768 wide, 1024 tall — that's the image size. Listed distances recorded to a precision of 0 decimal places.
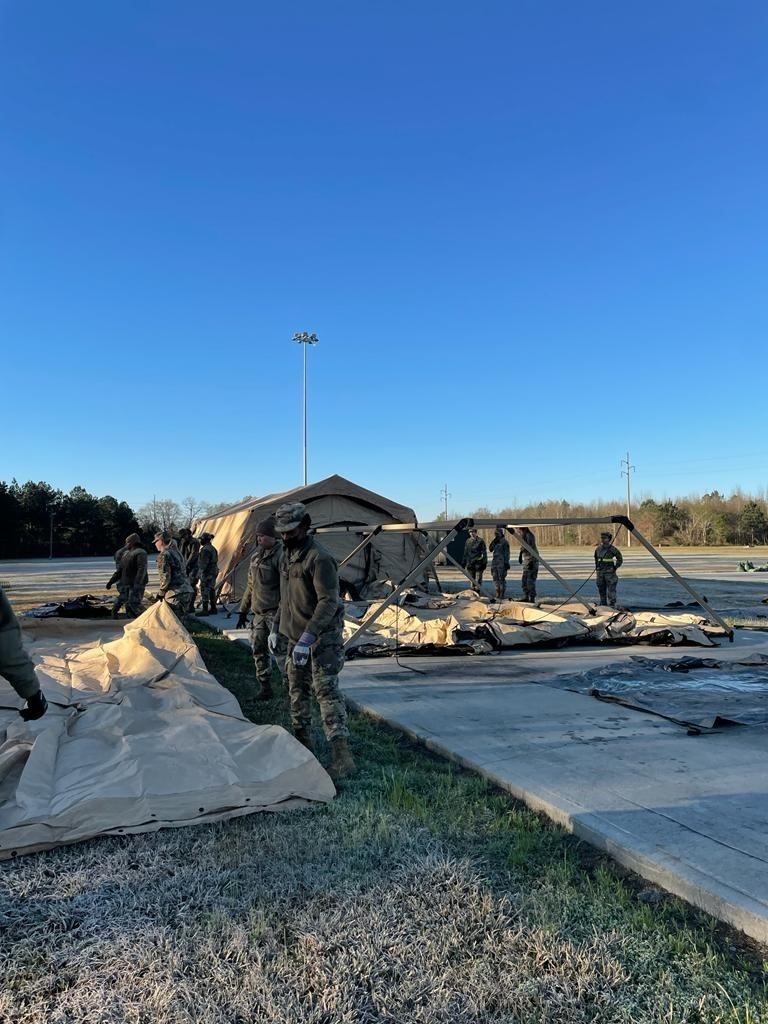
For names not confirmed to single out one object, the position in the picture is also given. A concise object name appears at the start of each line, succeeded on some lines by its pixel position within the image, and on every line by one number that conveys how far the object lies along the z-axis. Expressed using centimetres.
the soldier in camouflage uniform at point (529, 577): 1593
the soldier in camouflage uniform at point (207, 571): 1528
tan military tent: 1688
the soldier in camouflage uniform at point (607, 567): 1432
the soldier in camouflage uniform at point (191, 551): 1587
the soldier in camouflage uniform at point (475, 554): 1838
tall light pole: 4359
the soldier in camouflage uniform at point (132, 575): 1207
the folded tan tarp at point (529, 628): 998
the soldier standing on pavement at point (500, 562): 1783
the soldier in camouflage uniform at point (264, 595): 736
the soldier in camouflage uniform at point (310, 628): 501
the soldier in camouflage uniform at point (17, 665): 344
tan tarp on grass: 372
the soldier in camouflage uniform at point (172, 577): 1006
